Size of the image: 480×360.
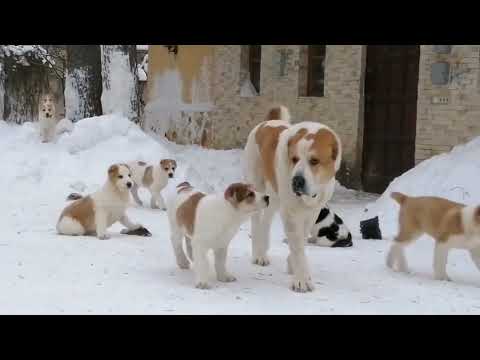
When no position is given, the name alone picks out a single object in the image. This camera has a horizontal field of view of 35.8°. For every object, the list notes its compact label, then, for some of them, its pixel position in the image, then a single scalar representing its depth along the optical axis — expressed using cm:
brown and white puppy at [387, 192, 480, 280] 694
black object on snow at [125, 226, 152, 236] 917
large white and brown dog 620
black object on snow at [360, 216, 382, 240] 970
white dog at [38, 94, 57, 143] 1524
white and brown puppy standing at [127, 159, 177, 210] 1163
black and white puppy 909
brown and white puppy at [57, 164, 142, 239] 884
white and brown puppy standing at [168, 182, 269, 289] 632
